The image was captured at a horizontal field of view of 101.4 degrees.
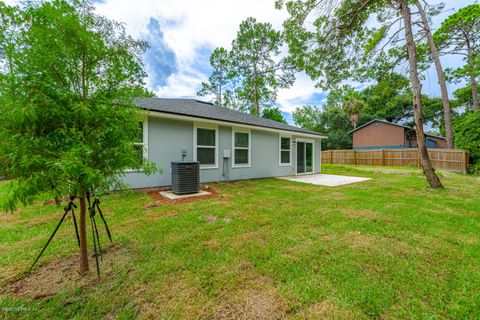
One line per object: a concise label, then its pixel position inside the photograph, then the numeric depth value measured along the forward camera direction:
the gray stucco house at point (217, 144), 6.09
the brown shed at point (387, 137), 20.78
